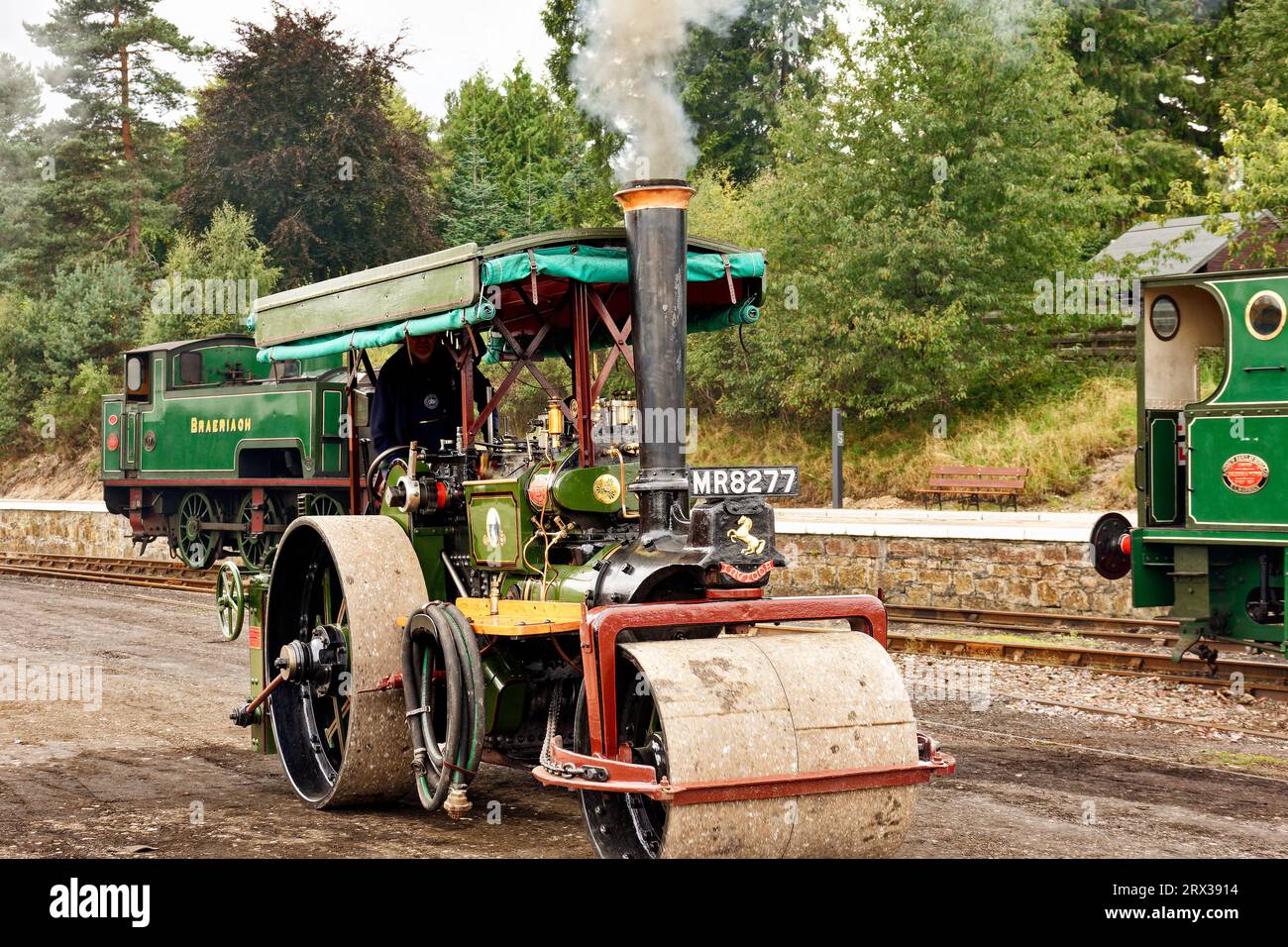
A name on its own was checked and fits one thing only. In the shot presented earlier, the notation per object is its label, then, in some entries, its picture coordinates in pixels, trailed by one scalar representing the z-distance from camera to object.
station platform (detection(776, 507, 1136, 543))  14.39
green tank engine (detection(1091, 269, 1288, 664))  9.45
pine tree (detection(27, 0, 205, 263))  37.44
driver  7.59
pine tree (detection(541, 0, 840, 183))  25.06
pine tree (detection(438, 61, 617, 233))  33.47
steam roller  4.88
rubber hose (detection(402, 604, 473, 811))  5.81
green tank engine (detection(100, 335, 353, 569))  18.41
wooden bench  21.23
